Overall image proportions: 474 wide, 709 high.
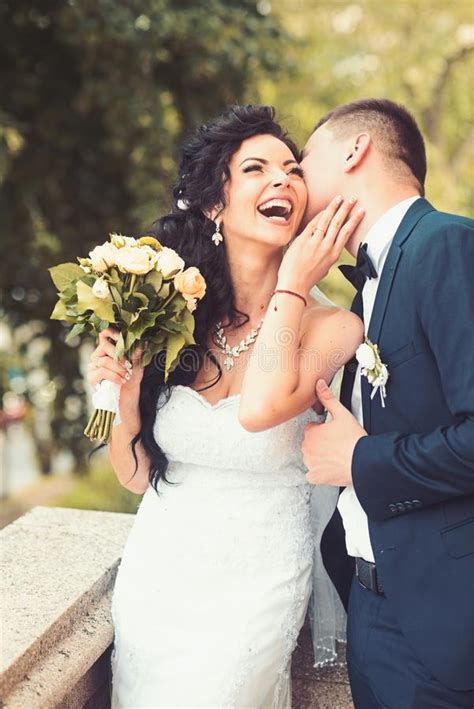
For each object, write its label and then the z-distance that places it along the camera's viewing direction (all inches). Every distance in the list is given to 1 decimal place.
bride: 87.7
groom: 71.1
